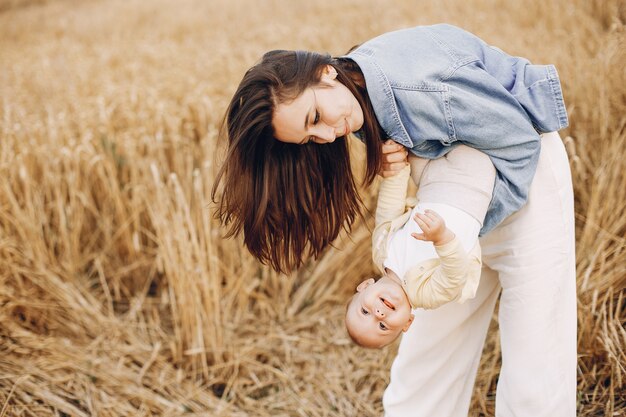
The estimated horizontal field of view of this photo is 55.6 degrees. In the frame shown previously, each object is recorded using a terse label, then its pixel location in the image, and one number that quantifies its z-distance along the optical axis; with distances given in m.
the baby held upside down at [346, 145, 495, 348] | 1.19
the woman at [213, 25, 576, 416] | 1.26
